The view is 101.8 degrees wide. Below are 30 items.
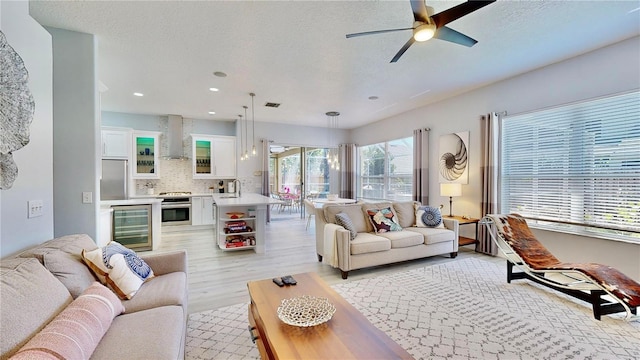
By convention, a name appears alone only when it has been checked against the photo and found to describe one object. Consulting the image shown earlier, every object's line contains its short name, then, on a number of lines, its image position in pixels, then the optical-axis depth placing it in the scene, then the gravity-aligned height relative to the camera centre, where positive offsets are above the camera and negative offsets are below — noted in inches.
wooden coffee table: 52.5 -35.3
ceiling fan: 71.4 +46.5
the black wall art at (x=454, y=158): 194.4 +15.2
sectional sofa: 43.7 -27.0
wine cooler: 177.3 -33.5
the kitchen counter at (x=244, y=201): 167.4 -16.0
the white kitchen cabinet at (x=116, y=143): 232.1 +32.2
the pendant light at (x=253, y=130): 281.3 +52.3
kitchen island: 178.7 -34.2
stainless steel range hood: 260.5 +41.5
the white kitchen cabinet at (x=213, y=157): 272.2 +23.0
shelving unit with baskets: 178.7 -37.3
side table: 175.3 -37.5
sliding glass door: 337.1 +5.5
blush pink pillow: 41.0 -27.3
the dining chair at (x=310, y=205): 194.6 -21.0
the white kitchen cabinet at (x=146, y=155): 249.0 +23.0
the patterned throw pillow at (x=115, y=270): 72.6 -26.1
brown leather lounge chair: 92.2 -39.0
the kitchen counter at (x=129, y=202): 170.0 -16.4
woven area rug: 79.7 -52.8
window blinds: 122.6 +6.0
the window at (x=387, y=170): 257.8 +8.2
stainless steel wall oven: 251.4 -31.3
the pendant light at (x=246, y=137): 279.5 +44.7
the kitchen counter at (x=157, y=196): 241.6 -17.0
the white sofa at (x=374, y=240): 137.1 -35.2
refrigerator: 215.6 -2.1
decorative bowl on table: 61.3 -33.0
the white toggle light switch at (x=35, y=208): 77.7 -9.0
